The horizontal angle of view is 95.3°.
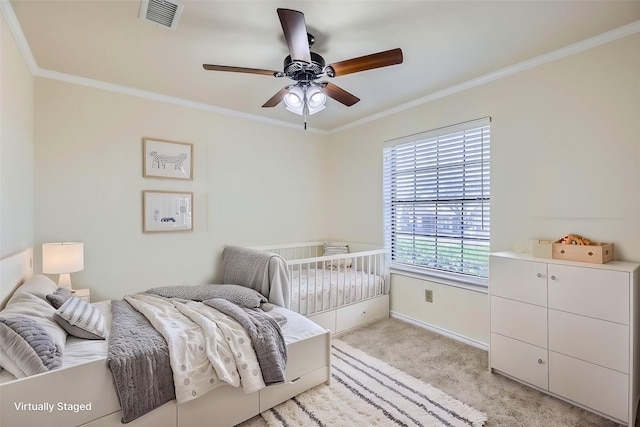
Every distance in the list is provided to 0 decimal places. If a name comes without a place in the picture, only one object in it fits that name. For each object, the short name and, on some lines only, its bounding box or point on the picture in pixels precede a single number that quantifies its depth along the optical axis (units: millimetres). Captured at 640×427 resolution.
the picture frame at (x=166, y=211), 2859
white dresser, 1670
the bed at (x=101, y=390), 1233
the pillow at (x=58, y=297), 1791
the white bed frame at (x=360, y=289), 2899
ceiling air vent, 1627
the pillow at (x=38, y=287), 1824
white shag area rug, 1720
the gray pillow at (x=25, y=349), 1253
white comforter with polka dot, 1534
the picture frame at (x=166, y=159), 2865
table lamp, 2197
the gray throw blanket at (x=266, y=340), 1706
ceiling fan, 1511
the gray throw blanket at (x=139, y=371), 1394
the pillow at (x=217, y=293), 2305
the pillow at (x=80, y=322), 1629
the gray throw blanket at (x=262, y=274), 2510
